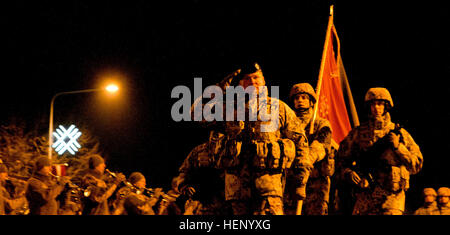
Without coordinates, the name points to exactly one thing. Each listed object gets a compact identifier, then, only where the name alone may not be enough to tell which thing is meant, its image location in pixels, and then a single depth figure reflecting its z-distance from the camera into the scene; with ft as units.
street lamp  69.83
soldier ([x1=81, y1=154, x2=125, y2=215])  43.93
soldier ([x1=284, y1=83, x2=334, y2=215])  43.96
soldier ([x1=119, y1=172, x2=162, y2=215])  42.19
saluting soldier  31.65
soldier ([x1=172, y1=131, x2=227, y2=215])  35.50
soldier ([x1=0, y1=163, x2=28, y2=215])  45.96
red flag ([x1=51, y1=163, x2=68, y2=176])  59.40
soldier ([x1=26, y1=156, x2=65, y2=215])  40.63
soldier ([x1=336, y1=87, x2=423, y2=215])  39.88
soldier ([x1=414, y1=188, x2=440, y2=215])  59.72
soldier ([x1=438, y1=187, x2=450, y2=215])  59.72
